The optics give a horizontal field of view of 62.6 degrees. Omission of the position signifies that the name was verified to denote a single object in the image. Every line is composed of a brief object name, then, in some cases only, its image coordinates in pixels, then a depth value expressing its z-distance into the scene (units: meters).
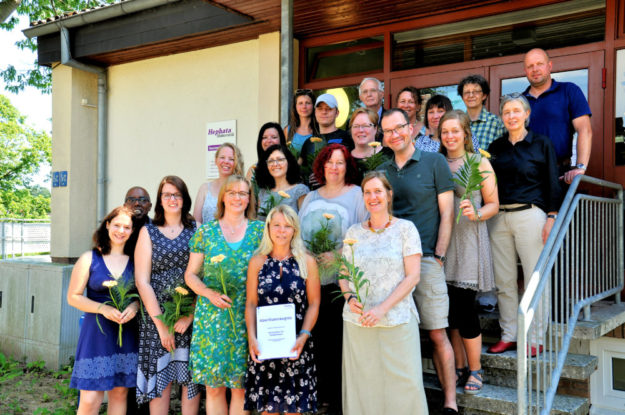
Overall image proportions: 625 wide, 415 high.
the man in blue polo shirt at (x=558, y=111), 3.91
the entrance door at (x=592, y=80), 4.77
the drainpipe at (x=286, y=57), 5.19
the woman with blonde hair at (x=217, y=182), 4.18
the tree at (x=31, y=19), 6.46
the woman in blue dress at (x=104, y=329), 3.51
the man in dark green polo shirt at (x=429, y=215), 3.20
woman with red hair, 3.40
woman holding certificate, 3.11
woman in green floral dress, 3.22
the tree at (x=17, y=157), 30.05
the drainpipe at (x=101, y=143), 8.54
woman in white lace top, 3.02
